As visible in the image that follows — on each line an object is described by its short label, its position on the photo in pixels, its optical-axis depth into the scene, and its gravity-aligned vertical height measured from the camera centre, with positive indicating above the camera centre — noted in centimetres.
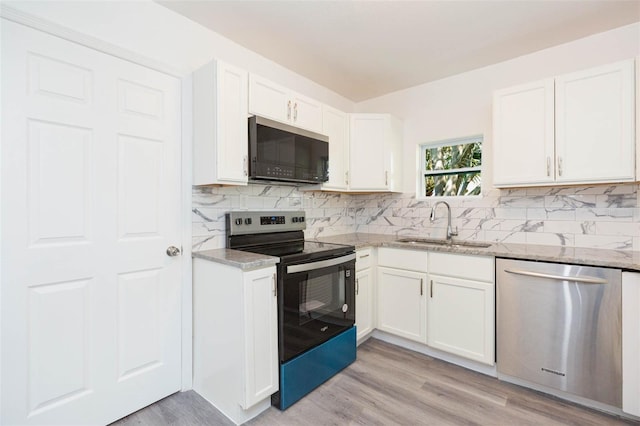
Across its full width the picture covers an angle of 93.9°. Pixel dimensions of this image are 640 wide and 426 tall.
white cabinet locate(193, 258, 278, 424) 164 -74
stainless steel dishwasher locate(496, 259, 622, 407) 173 -73
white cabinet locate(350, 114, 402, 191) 298 +59
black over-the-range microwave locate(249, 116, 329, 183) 203 +44
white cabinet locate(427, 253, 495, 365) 215 -71
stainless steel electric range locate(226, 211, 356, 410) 182 -60
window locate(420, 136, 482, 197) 288 +45
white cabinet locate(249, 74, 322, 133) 209 +81
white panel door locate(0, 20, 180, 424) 140 -12
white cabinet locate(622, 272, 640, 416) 167 -74
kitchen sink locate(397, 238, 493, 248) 263 -29
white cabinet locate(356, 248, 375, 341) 253 -72
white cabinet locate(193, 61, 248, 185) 187 +56
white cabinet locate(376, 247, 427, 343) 247 -70
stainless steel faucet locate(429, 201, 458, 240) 283 -13
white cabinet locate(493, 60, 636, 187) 191 +58
